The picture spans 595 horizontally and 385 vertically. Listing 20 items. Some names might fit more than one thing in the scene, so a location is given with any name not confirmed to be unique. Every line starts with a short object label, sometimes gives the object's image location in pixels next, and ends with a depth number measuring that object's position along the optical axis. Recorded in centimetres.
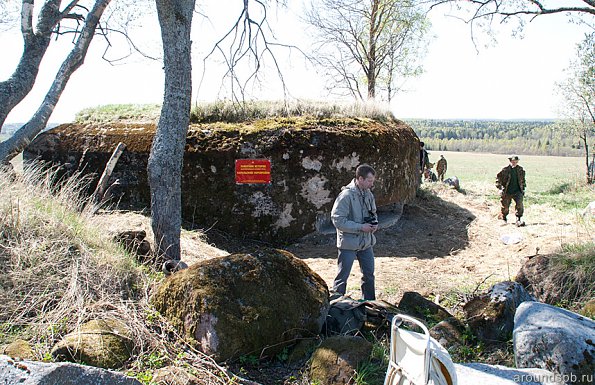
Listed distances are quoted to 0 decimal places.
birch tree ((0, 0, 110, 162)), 645
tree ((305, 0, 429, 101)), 1647
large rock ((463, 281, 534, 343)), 407
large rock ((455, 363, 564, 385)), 284
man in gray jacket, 520
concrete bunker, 866
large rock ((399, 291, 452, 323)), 474
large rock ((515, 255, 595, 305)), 485
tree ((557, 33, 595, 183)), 1989
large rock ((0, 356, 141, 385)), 234
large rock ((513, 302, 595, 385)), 304
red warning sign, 859
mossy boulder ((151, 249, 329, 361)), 361
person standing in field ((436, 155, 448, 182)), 1883
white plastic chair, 208
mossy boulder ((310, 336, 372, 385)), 329
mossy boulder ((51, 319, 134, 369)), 321
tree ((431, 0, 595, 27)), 787
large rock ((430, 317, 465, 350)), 395
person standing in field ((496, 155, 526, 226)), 1105
